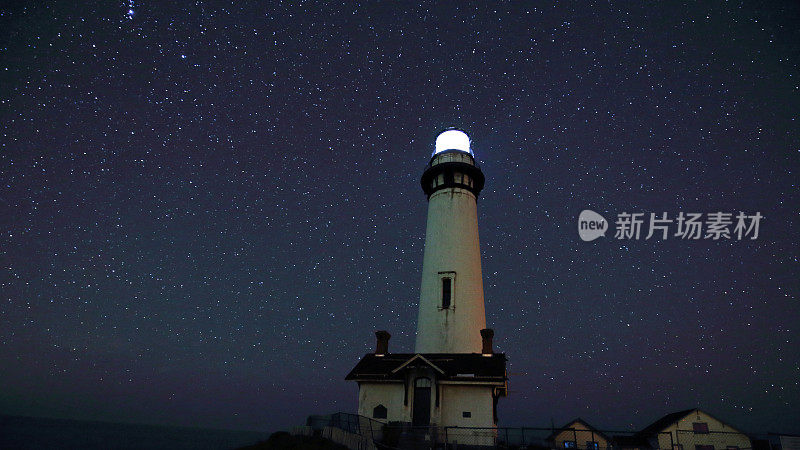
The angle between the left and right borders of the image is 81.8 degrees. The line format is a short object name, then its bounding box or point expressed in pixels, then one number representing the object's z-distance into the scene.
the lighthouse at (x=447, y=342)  23.89
